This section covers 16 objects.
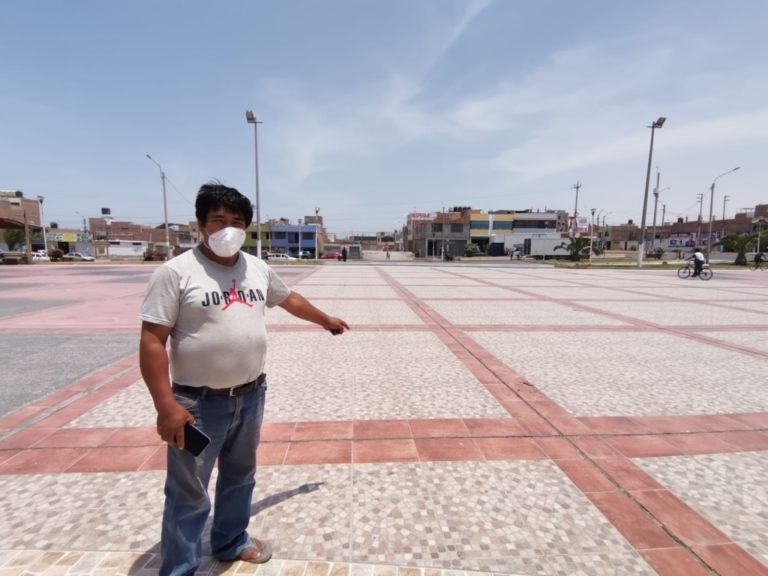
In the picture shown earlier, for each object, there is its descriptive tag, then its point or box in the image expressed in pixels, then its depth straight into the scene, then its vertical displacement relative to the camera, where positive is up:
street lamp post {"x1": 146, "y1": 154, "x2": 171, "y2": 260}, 32.16 +3.06
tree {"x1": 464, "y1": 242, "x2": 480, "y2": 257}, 61.22 -0.91
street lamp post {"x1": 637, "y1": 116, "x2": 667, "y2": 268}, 29.70 +5.62
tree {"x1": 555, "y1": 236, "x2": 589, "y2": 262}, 38.78 -0.08
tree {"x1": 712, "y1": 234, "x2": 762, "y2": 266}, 35.22 +0.23
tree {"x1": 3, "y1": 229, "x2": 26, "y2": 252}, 45.50 +0.26
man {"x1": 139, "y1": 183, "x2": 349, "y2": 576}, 1.57 -0.49
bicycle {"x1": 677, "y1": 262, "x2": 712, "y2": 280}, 21.58 -1.54
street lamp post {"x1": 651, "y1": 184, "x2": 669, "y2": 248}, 38.19 +5.19
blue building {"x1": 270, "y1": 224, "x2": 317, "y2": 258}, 66.00 +0.79
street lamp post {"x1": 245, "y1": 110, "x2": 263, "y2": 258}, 25.08 +6.72
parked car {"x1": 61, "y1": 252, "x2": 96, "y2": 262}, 39.66 -1.84
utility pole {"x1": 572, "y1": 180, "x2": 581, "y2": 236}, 43.21 +2.13
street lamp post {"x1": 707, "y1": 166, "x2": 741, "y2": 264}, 36.14 +5.07
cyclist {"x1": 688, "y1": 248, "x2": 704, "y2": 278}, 20.81 -0.90
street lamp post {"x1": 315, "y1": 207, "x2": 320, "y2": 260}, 62.83 +2.43
